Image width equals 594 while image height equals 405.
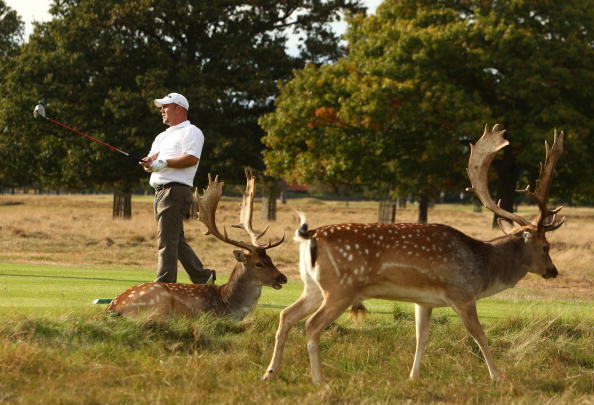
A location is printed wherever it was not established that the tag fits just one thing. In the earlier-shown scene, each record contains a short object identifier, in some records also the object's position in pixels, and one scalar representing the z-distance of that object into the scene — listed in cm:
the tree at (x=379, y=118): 5009
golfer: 1730
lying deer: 1569
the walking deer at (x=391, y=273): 1271
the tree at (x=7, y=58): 6372
